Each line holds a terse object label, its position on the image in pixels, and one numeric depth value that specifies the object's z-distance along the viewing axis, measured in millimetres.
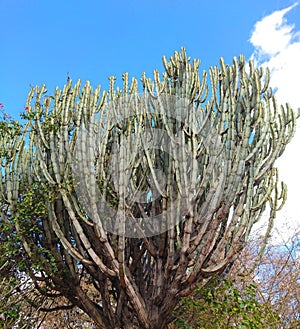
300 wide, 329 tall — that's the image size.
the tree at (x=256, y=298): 5836
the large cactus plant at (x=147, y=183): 5457
